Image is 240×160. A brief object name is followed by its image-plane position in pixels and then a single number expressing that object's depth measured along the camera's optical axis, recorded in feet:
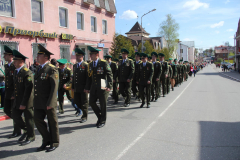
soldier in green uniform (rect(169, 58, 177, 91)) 45.80
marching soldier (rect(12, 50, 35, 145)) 14.57
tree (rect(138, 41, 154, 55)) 120.63
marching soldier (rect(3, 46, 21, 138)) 16.85
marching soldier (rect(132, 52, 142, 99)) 31.90
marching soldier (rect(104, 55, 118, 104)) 31.32
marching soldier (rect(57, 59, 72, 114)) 23.47
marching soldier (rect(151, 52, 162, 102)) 31.44
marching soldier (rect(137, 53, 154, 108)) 26.73
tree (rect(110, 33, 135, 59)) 71.77
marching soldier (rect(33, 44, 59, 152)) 13.33
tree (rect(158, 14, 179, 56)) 176.35
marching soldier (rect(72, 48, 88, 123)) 20.62
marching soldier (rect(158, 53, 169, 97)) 36.91
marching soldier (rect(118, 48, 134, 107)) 28.60
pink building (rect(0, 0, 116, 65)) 46.14
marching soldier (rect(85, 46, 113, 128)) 18.94
